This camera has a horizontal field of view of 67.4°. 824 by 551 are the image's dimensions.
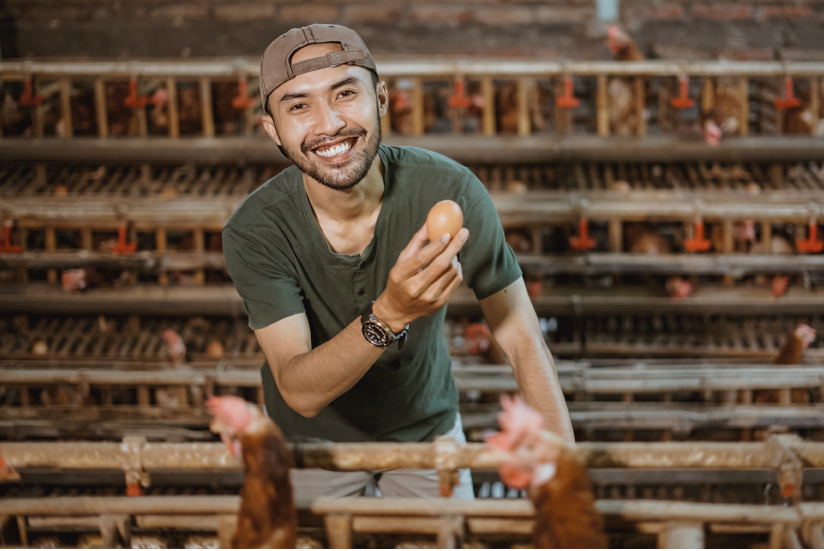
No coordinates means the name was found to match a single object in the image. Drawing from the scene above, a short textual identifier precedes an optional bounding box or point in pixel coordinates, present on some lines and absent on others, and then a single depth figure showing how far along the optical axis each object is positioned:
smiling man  1.28
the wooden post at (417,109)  3.62
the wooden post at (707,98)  3.62
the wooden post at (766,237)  3.35
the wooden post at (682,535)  1.12
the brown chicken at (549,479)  0.98
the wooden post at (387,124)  3.71
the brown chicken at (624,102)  3.83
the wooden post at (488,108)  3.61
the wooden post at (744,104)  3.56
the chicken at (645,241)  3.50
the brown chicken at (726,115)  3.57
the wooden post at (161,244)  3.56
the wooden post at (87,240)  3.52
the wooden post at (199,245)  3.46
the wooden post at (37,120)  3.68
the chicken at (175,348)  3.38
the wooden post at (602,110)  3.56
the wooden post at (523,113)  3.62
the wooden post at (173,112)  3.69
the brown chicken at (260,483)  1.07
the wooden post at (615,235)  3.46
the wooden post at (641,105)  3.66
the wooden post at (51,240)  3.51
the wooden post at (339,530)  1.17
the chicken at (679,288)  3.31
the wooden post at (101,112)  3.65
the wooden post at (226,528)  1.21
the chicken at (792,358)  2.89
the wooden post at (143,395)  3.14
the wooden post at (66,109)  3.64
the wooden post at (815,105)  3.49
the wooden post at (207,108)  3.63
